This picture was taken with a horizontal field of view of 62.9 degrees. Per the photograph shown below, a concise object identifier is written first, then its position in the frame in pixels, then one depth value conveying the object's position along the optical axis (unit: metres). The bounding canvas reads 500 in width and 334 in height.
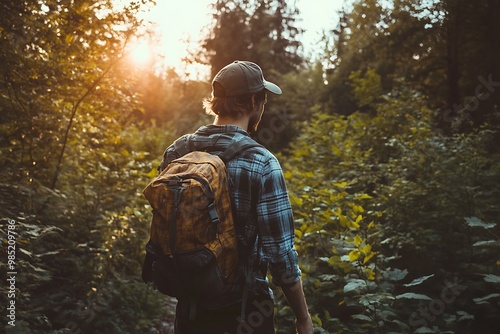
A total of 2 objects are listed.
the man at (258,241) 1.78
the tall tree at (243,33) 21.06
